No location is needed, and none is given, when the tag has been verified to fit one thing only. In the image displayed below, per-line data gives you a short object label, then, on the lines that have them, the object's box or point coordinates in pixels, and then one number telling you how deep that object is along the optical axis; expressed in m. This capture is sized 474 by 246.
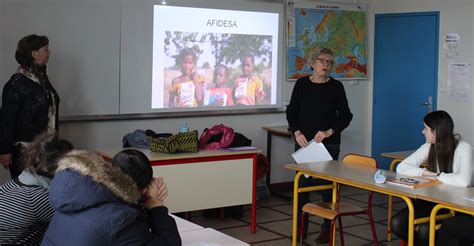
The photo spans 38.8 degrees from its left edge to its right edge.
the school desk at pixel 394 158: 5.55
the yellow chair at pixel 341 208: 4.59
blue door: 7.39
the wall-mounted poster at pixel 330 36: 7.39
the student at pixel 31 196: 2.94
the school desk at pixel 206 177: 5.30
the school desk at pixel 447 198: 3.63
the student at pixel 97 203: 2.37
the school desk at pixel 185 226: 3.18
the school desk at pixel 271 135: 7.09
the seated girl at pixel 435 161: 4.23
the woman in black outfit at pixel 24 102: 5.09
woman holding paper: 5.36
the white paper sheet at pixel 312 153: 5.27
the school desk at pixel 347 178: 4.00
